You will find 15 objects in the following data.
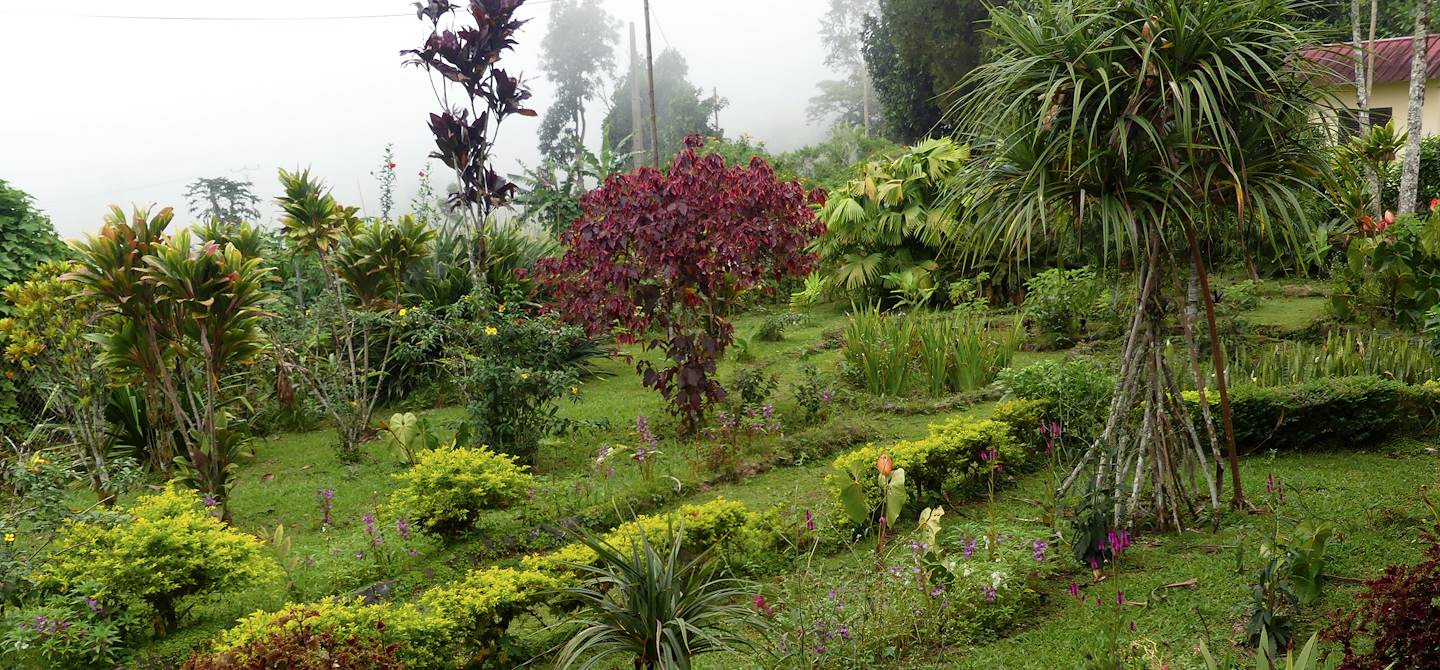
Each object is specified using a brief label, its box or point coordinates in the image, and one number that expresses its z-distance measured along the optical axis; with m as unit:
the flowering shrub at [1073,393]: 6.22
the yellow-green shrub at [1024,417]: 6.10
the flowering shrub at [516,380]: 6.71
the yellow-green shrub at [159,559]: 4.14
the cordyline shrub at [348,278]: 7.92
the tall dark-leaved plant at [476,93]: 9.68
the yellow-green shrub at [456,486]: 5.18
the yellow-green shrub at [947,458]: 5.35
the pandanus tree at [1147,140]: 4.27
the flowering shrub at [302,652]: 3.16
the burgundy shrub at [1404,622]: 2.88
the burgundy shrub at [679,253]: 6.87
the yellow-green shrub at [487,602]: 3.80
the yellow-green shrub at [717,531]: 4.55
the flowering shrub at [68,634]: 3.83
